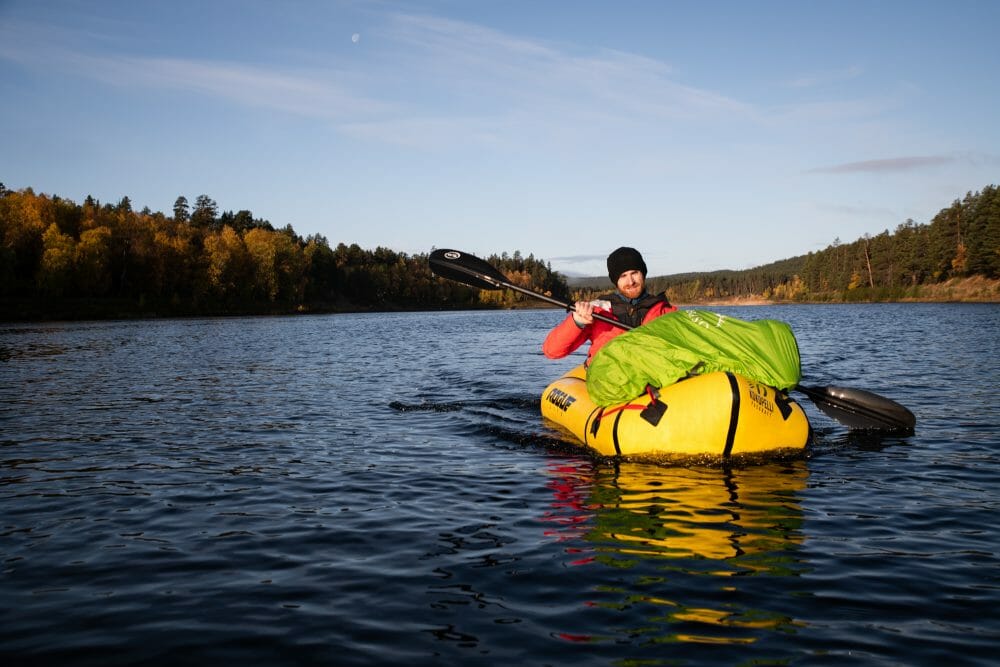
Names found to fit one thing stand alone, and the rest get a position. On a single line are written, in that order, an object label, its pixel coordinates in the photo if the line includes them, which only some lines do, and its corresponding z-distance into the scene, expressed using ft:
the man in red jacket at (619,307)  31.45
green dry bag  24.45
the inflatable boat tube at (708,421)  23.38
